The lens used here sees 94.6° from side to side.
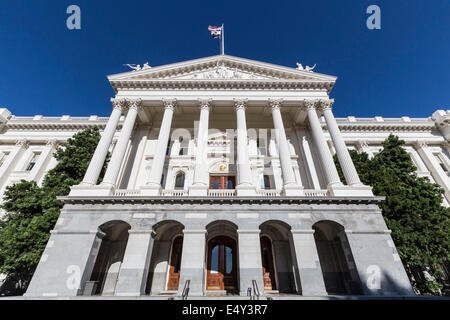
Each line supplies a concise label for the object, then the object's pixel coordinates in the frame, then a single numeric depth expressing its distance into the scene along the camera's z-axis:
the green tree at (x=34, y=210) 13.58
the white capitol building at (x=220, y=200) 11.54
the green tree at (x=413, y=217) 13.81
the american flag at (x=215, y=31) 20.07
